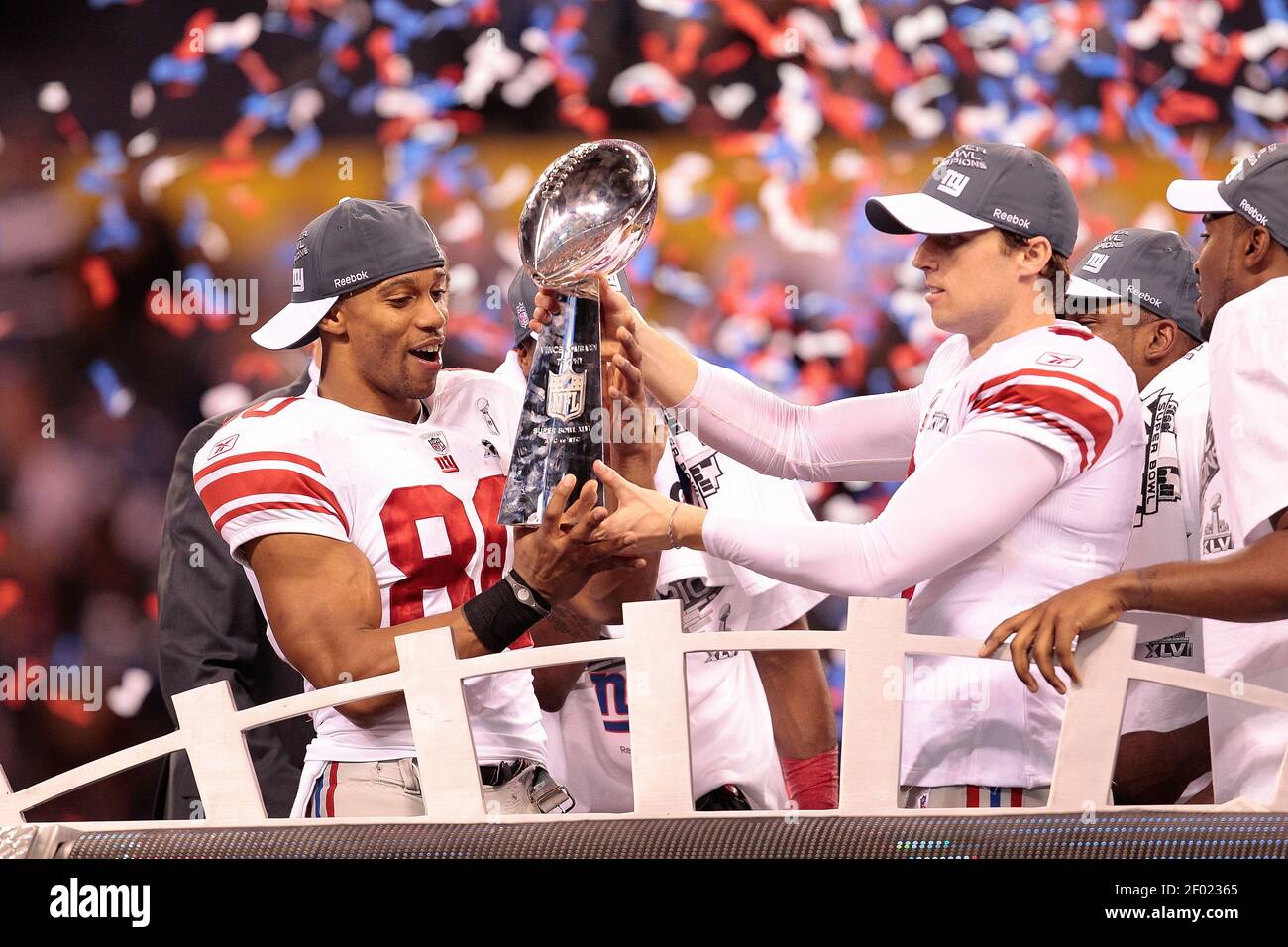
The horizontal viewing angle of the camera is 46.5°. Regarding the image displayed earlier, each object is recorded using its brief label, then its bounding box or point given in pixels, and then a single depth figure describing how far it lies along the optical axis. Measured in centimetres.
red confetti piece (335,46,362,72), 423
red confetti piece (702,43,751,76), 415
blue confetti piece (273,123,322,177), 416
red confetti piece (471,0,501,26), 424
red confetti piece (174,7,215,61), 414
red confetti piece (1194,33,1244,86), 418
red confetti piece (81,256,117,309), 409
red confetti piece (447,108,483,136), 421
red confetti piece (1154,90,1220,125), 422
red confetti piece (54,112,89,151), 414
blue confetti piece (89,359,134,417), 402
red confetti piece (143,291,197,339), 403
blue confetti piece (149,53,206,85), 415
